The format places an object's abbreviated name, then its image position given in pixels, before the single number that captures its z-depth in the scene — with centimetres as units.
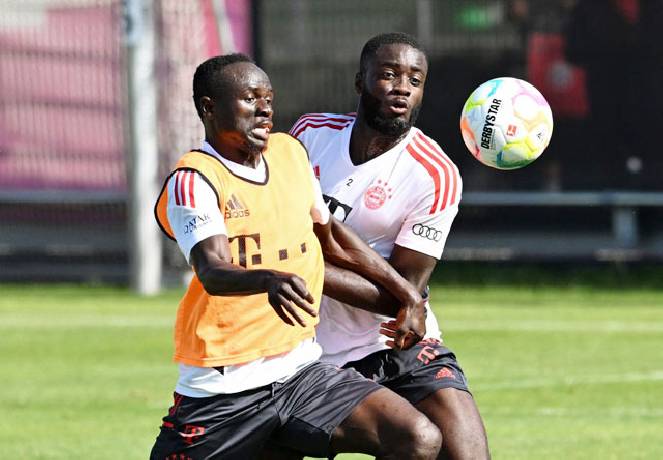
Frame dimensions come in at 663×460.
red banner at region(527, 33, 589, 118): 3844
